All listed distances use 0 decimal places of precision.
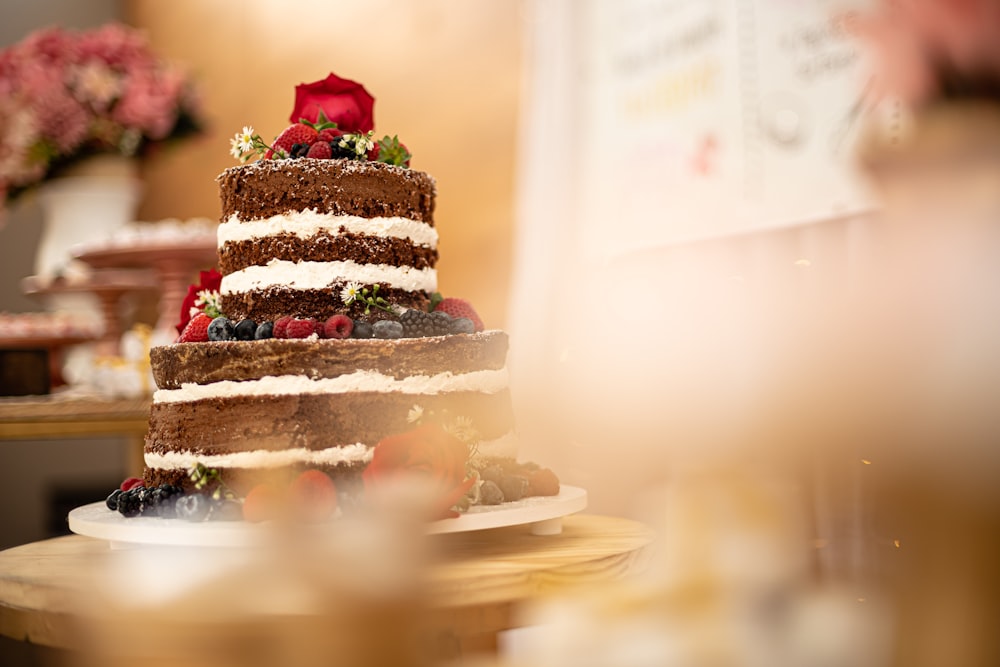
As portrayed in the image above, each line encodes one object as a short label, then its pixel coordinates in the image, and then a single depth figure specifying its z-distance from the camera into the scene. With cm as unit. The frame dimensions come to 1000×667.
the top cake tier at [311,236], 144
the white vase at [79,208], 325
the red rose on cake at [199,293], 158
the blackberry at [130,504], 126
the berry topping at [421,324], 139
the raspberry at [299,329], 133
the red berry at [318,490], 109
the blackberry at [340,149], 147
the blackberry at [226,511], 120
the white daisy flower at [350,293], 144
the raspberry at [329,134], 149
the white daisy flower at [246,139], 150
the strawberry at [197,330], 145
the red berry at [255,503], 103
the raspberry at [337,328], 135
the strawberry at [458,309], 152
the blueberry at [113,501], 135
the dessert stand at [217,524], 107
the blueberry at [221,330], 138
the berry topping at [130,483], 140
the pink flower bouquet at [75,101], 314
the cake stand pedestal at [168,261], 275
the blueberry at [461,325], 143
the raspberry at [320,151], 146
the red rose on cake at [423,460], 101
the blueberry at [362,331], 136
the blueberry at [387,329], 136
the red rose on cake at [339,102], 149
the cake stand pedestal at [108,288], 304
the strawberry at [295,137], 148
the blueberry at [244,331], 138
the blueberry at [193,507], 120
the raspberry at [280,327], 134
